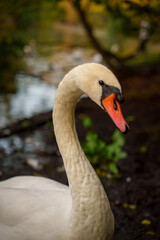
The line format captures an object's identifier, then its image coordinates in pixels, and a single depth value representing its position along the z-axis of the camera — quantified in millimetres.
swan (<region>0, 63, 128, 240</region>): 1999
